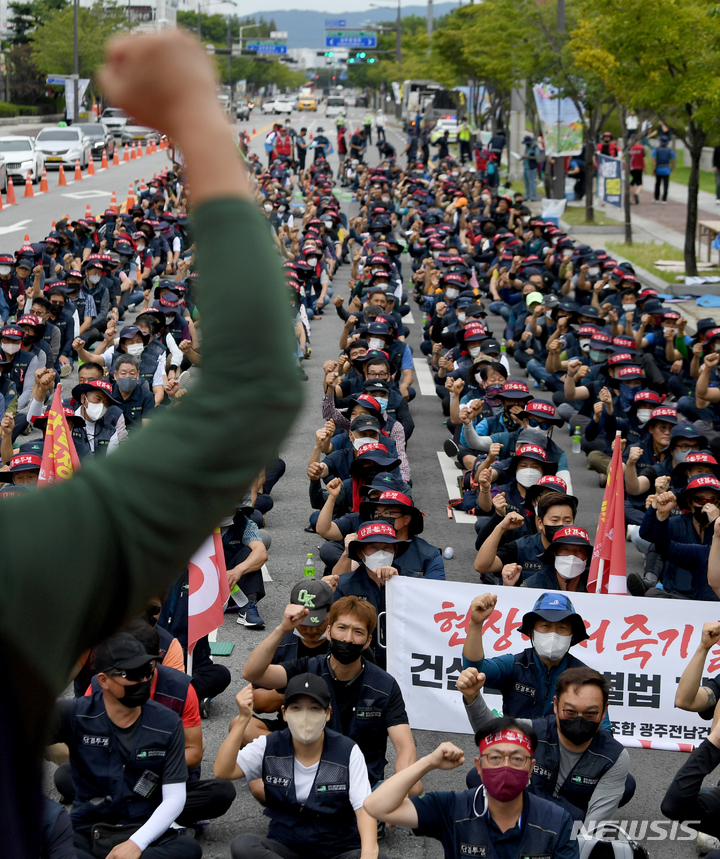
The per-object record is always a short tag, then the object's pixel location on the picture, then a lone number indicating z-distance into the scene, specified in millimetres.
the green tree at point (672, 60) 20906
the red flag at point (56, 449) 8844
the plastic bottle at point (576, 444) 14430
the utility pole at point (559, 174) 32156
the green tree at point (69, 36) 65375
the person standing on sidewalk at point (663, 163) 33688
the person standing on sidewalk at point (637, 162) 34875
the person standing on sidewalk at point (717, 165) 33906
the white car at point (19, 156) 40188
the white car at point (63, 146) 45375
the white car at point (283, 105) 100094
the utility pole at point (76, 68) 56394
